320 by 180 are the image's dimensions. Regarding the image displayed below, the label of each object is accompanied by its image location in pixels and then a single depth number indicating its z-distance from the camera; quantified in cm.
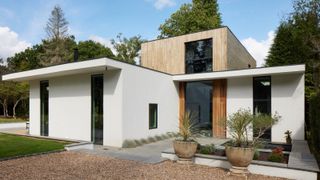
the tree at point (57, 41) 3862
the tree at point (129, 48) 4388
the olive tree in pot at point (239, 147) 687
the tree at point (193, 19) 3167
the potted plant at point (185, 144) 797
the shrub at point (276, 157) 765
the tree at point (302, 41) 2022
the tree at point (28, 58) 4169
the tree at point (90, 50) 4184
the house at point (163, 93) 1178
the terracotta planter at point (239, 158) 684
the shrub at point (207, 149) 877
